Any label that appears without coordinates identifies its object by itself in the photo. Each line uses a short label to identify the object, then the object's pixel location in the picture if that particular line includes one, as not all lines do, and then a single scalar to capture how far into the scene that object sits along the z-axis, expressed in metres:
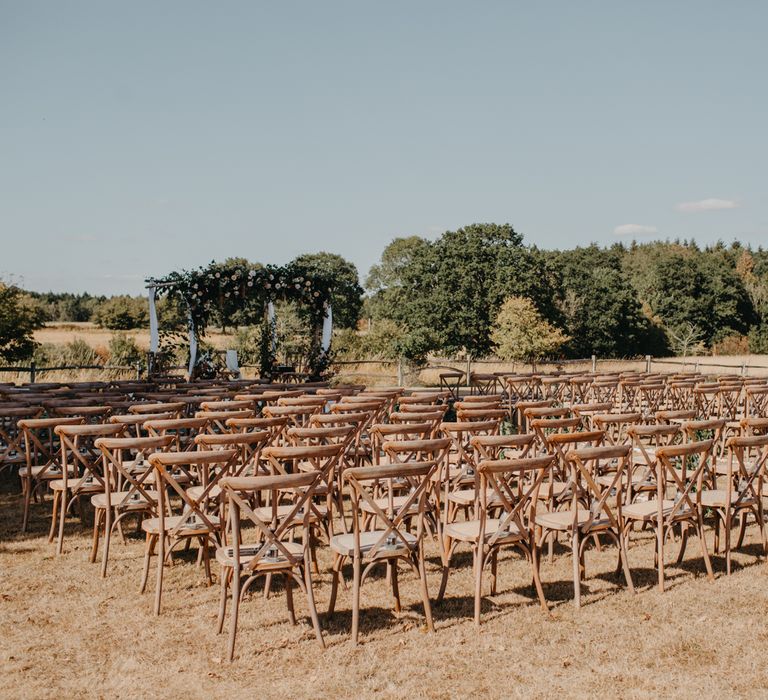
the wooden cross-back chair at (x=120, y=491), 5.18
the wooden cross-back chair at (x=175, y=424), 5.80
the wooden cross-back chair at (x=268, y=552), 4.07
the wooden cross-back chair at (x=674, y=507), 5.23
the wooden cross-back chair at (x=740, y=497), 5.69
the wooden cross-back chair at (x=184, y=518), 4.48
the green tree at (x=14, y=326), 20.83
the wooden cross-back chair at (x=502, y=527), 4.60
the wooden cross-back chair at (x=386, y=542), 4.34
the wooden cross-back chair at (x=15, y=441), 6.96
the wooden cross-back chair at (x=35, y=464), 6.47
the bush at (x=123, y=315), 47.84
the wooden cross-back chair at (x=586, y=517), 4.93
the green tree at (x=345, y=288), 58.09
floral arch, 17.09
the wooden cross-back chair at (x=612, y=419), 6.39
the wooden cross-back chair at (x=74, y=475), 5.92
